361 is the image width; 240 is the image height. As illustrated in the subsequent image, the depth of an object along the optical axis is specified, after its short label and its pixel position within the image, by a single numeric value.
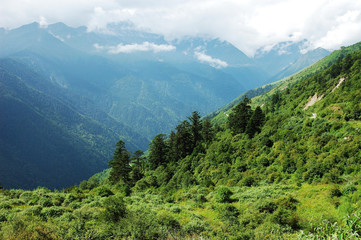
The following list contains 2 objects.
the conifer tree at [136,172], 59.09
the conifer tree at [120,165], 54.91
